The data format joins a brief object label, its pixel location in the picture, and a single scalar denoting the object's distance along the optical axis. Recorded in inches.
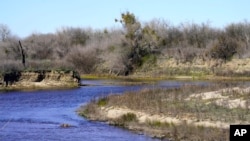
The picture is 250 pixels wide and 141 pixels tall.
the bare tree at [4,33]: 6372.5
